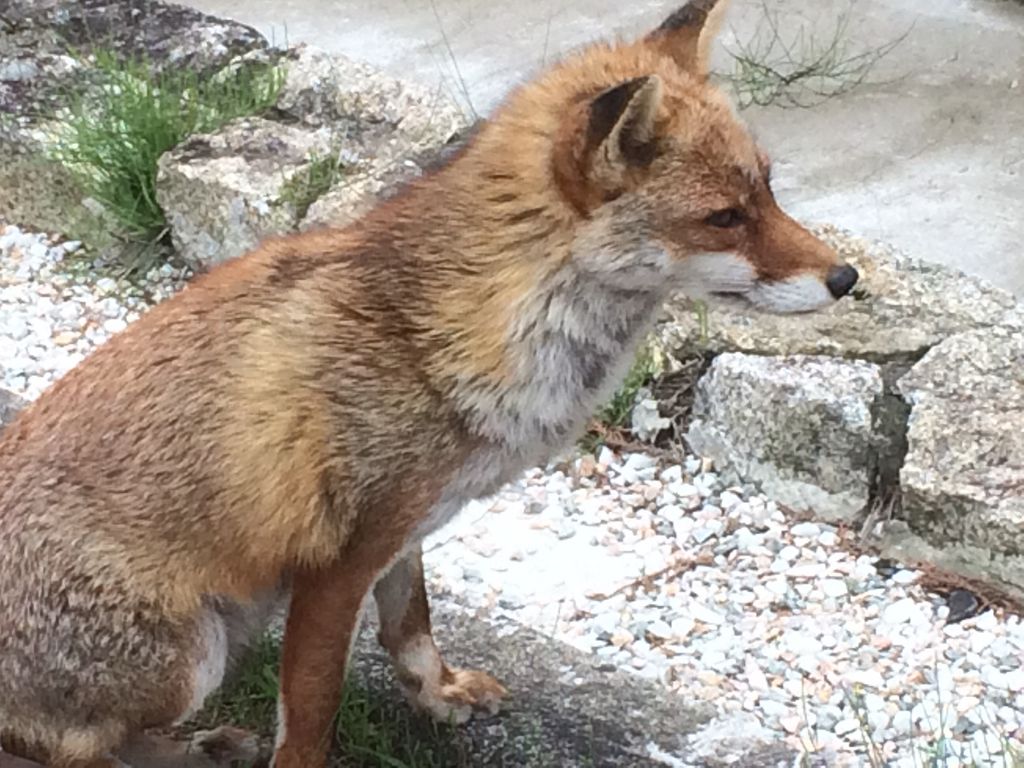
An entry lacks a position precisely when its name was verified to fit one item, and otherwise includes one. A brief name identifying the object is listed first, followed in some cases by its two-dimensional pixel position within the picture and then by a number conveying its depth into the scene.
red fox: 2.87
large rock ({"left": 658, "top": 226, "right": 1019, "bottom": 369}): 4.72
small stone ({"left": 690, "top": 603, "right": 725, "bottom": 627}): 4.21
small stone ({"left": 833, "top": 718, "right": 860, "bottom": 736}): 3.76
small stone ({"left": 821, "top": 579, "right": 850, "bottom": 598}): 4.27
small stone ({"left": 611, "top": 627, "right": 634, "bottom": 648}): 4.14
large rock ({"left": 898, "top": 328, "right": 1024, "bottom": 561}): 4.15
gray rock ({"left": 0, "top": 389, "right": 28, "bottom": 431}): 4.43
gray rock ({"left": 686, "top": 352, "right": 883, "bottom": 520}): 4.47
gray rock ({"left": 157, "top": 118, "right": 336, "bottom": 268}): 5.38
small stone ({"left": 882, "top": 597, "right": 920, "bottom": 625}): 4.16
